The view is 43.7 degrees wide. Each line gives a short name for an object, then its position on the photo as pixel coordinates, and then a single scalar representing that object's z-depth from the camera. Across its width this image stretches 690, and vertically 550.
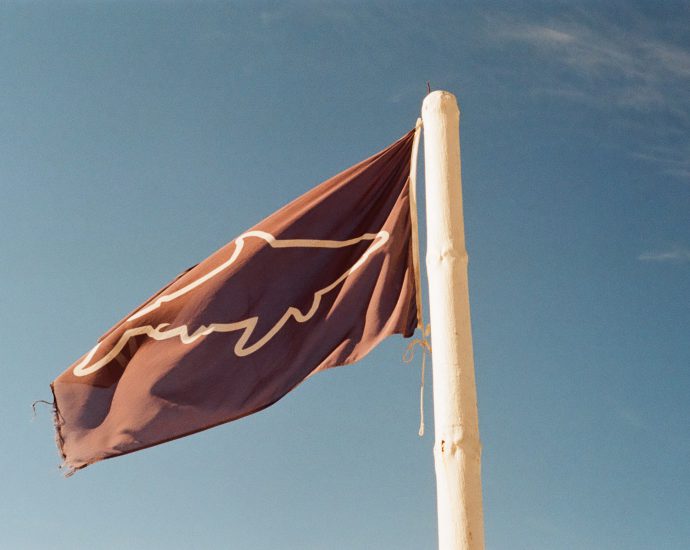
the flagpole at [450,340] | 4.69
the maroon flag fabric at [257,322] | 5.99
